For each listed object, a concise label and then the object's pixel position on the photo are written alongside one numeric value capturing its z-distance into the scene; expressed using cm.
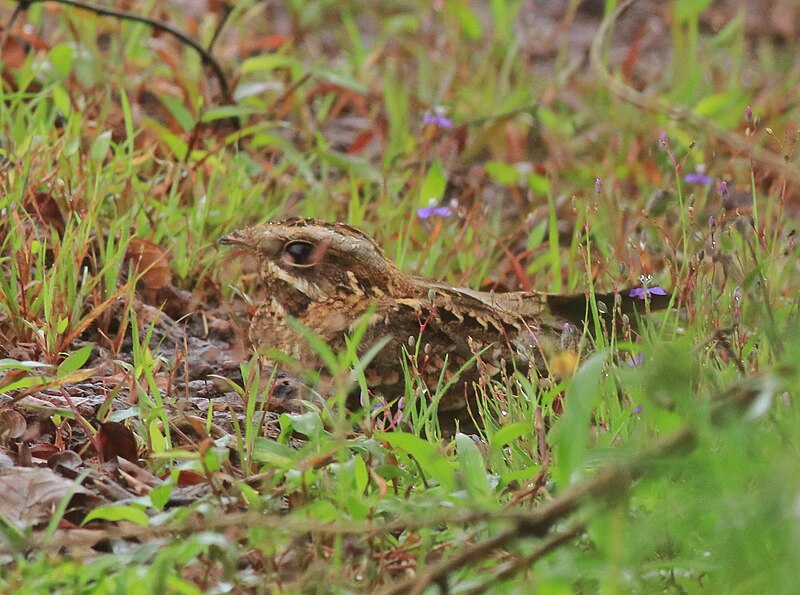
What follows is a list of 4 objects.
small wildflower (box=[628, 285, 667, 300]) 712
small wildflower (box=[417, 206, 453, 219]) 933
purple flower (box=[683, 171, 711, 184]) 1061
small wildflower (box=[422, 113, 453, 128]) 1087
